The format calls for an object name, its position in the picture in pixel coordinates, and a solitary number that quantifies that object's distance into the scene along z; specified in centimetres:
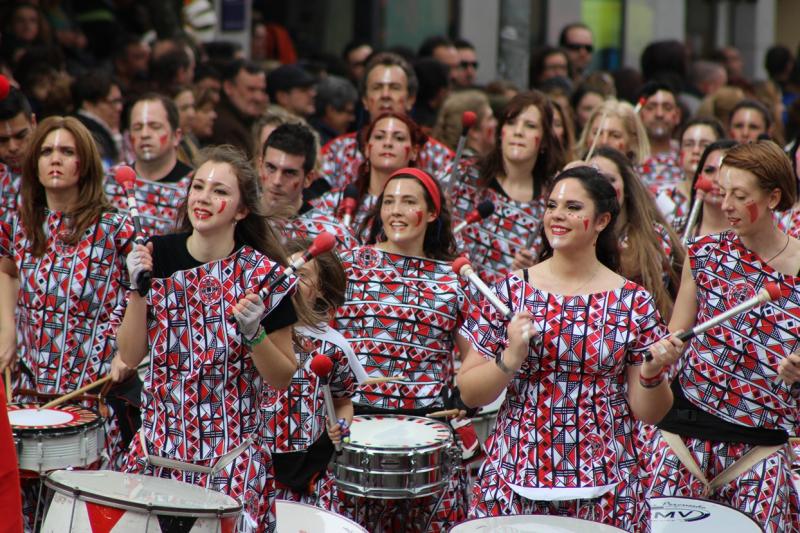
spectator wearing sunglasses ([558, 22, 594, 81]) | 2959
